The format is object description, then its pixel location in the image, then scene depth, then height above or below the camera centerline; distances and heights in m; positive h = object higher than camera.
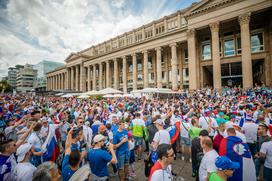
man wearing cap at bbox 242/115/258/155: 5.03 -1.57
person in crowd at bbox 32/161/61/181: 1.93 -1.15
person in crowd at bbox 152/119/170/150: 4.18 -1.44
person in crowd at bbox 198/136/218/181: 2.88 -1.47
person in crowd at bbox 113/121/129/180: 4.32 -1.83
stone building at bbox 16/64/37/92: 102.62 +12.44
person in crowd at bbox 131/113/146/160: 6.21 -1.76
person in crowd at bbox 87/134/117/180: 3.06 -1.49
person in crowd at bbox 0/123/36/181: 2.59 -1.31
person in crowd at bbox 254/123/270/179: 4.01 -1.36
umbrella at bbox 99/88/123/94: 20.61 +0.42
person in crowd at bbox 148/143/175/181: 2.24 -1.20
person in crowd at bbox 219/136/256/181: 3.00 -1.48
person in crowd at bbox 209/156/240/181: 2.10 -1.21
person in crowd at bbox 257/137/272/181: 3.56 -1.71
